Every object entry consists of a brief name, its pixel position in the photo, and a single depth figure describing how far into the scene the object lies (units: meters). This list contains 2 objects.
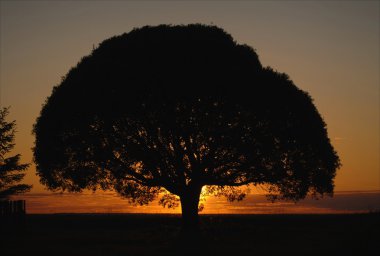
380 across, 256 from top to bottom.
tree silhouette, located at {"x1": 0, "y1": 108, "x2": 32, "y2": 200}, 49.09
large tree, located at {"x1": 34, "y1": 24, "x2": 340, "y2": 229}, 45.50
